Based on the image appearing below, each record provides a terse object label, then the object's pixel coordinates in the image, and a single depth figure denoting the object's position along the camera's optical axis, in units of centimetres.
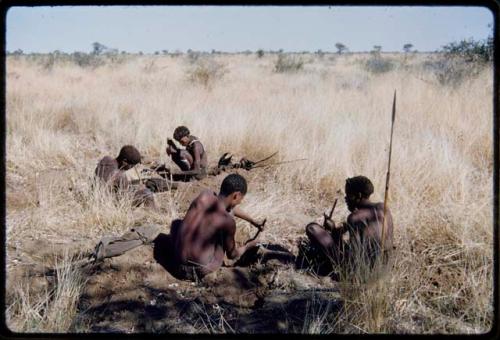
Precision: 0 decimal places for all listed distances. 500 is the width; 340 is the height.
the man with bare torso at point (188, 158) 663
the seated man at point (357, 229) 391
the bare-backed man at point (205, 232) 396
